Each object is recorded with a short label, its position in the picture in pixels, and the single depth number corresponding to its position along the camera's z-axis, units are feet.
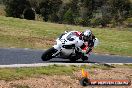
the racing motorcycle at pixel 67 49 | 63.62
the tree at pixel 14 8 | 212.89
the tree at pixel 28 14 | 212.23
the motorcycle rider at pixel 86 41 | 66.64
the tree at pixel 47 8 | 236.32
